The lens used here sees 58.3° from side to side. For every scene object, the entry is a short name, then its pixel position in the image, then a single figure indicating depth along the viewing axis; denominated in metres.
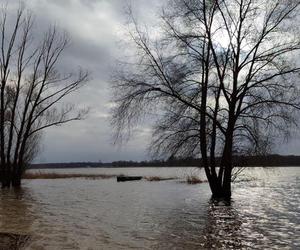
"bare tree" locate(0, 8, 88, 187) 21.86
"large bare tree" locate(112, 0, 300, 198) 14.98
